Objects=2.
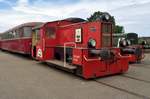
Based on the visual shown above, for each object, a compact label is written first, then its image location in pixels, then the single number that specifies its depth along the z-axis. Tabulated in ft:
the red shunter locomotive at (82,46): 14.13
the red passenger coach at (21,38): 27.36
